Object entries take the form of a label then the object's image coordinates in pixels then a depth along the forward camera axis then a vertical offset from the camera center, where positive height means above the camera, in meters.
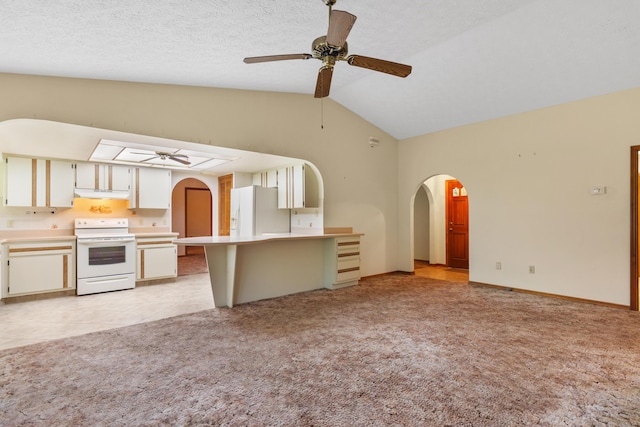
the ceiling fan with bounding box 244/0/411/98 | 2.06 +1.24
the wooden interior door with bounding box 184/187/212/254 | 9.52 +0.13
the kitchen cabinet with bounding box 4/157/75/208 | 4.53 +0.54
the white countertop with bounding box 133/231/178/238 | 5.37 -0.29
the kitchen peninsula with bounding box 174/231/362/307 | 4.11 -0.71
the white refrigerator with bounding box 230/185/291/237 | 5.27 +0.08
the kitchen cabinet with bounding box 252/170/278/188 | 5.78 +0.73
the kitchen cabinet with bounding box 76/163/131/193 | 5.10 +0.68
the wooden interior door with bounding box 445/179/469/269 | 7.14 -0.23
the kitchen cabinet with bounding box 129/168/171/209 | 5.62 +0.52
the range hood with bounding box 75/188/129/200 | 5.02 +0.40
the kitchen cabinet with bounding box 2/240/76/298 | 4.31 -0.69
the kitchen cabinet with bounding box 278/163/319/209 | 5.07 +0.49
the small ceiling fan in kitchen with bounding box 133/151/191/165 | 4.57 +0.92
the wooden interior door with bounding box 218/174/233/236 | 7.02 +0.29
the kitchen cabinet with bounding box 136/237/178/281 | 5.35 -0.71
